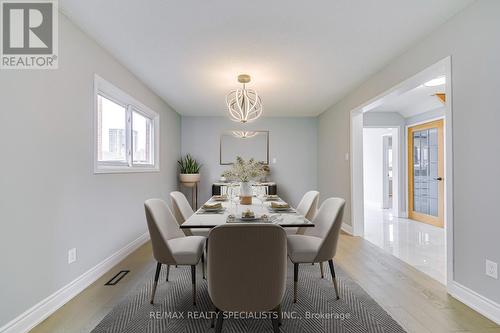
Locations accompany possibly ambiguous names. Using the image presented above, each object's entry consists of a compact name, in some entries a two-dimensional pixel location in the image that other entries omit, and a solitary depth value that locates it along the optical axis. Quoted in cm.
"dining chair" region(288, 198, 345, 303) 196
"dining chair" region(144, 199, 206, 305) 186
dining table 181
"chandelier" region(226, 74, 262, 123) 309
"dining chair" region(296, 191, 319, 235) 272
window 276
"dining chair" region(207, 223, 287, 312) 133
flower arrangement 253
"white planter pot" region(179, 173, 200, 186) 534
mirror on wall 594
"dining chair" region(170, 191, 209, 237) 263
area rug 172
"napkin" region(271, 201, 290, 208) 238
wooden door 471
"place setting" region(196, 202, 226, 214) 227
